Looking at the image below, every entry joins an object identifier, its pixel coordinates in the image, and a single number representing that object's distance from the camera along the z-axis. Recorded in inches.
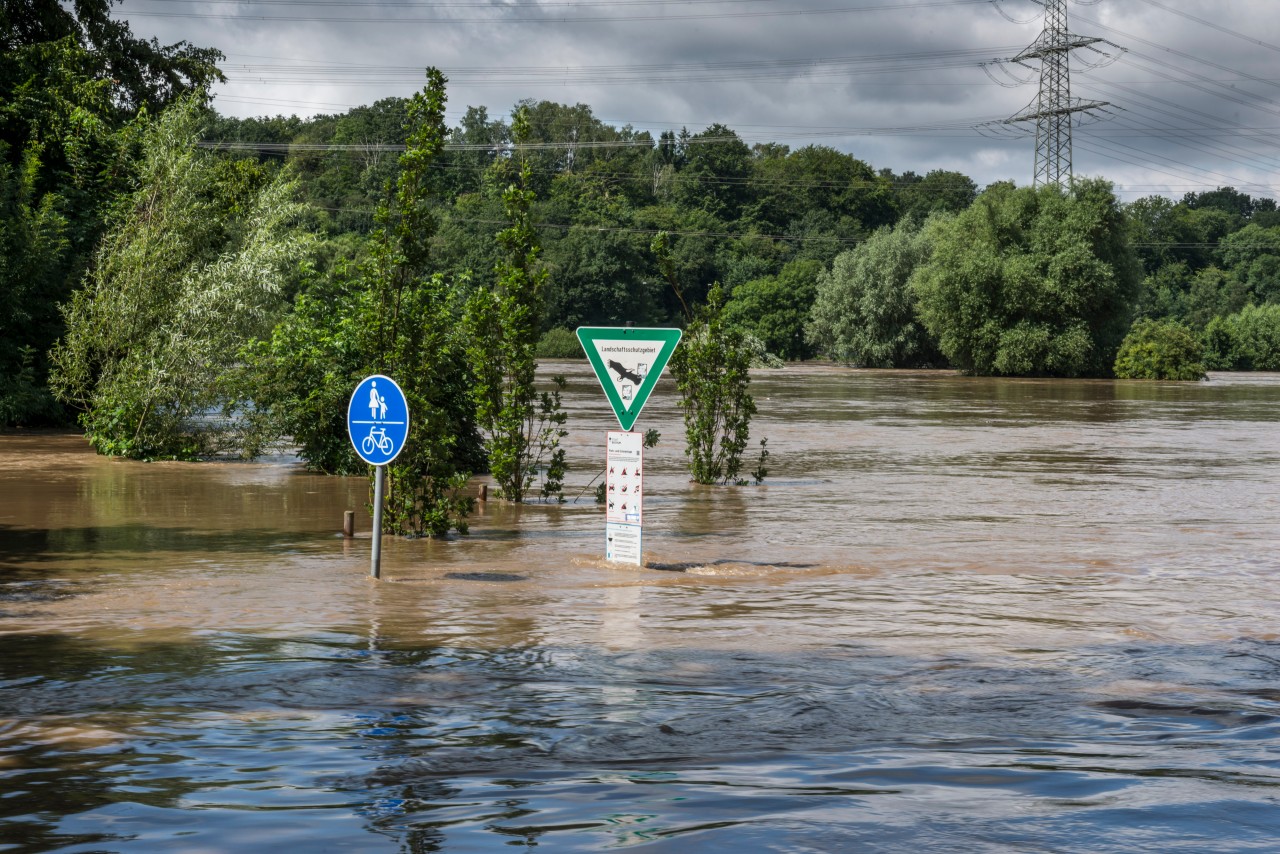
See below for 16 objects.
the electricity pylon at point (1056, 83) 3486.7
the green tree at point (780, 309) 4923.7
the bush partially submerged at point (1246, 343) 4461.1
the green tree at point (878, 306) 3993.6
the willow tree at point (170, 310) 1047.6
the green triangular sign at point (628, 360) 530.0
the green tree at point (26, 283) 1223.5
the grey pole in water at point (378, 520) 505.7
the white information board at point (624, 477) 534.6
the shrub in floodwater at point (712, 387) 915.4
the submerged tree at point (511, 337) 762.2
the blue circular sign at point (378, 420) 506.3
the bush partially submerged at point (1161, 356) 3410.4
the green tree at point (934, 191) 6510.8
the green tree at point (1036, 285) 3385.8
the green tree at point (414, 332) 632.4
